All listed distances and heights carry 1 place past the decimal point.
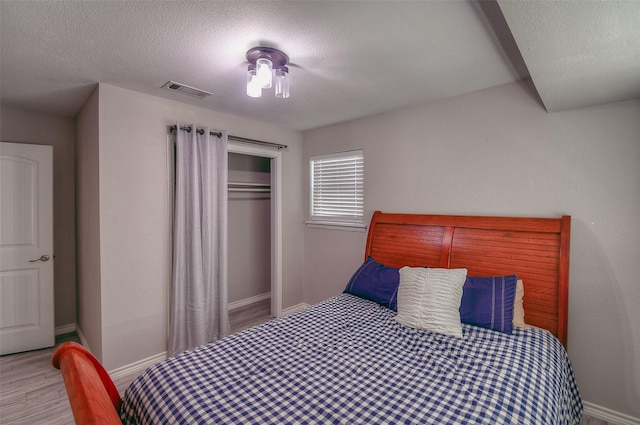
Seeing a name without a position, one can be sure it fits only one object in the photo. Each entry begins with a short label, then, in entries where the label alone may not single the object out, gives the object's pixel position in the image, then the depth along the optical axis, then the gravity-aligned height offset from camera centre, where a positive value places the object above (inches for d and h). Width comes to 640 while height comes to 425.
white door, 116.6 -15.7
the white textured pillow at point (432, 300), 76.7 -24.4
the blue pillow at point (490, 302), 77.3 -24.8
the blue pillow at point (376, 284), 95.4 -25.2
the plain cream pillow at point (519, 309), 81.0 -27.4
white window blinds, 136.8 +10.5
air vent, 95.7 +40.4
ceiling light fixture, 71.8 +35.3
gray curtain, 110.5 -12.9
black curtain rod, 111.1 +31.1
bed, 48.0 -32.0
